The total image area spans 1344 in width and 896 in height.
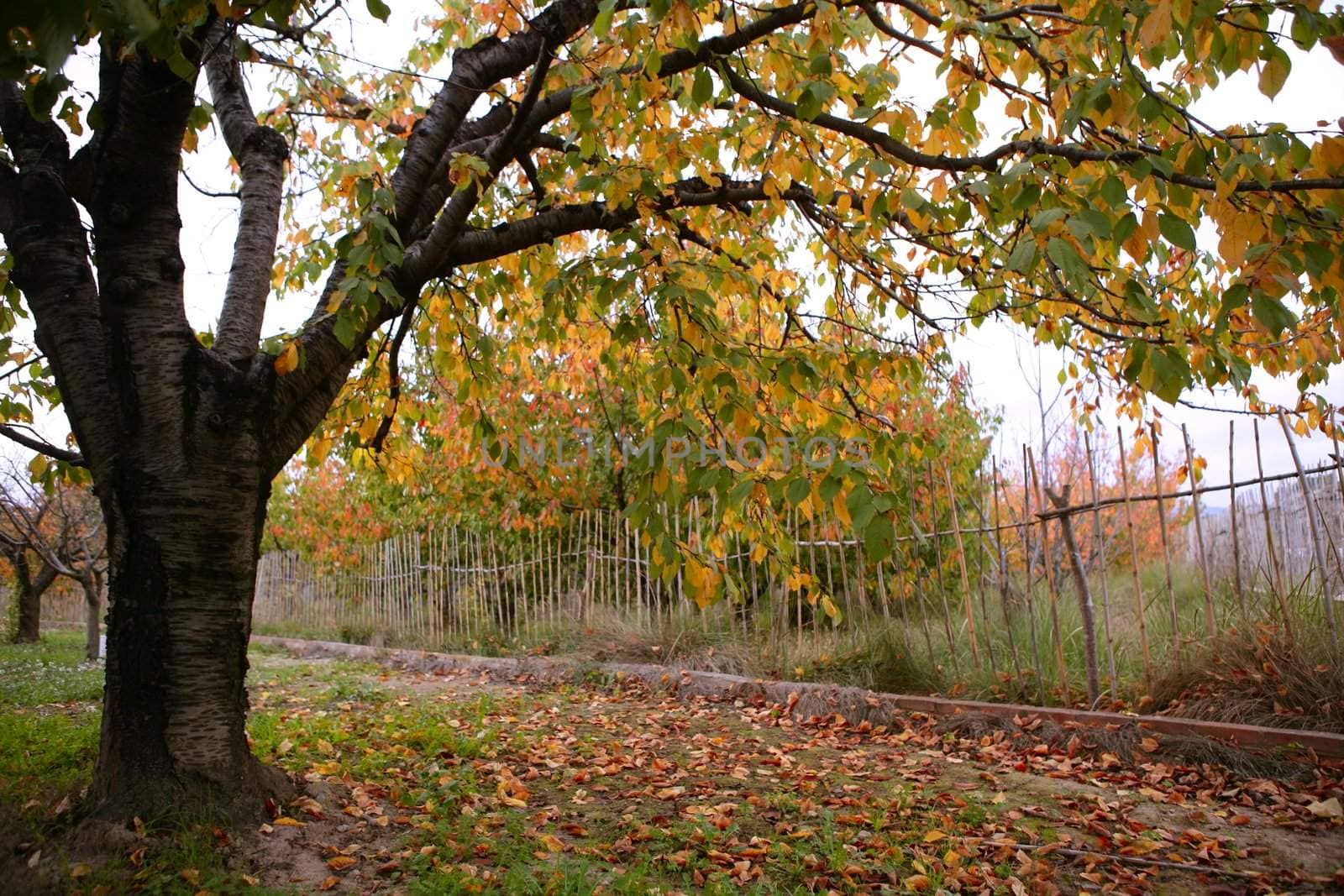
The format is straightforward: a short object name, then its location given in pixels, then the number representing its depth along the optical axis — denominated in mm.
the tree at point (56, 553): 8719
